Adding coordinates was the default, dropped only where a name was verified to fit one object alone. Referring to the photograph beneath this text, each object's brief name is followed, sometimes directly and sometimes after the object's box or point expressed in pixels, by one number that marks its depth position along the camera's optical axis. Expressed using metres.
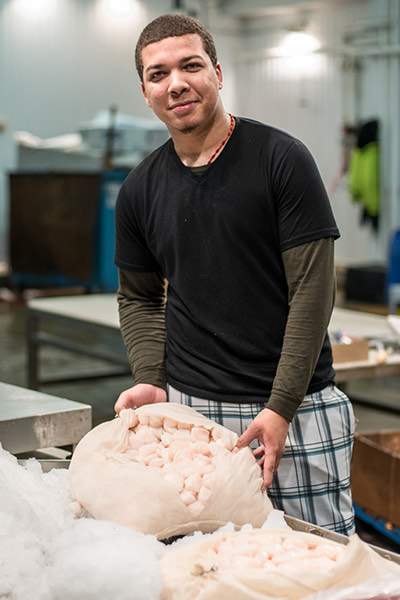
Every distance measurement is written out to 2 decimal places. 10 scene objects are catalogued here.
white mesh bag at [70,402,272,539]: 1.61
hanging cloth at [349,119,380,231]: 12.43
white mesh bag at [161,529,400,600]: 1.31
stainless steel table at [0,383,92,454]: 2.13
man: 1.93
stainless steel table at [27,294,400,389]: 4.37
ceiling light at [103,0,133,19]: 13.90
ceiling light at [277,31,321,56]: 13.72
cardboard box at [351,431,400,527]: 3.75
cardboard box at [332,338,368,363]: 4.27
